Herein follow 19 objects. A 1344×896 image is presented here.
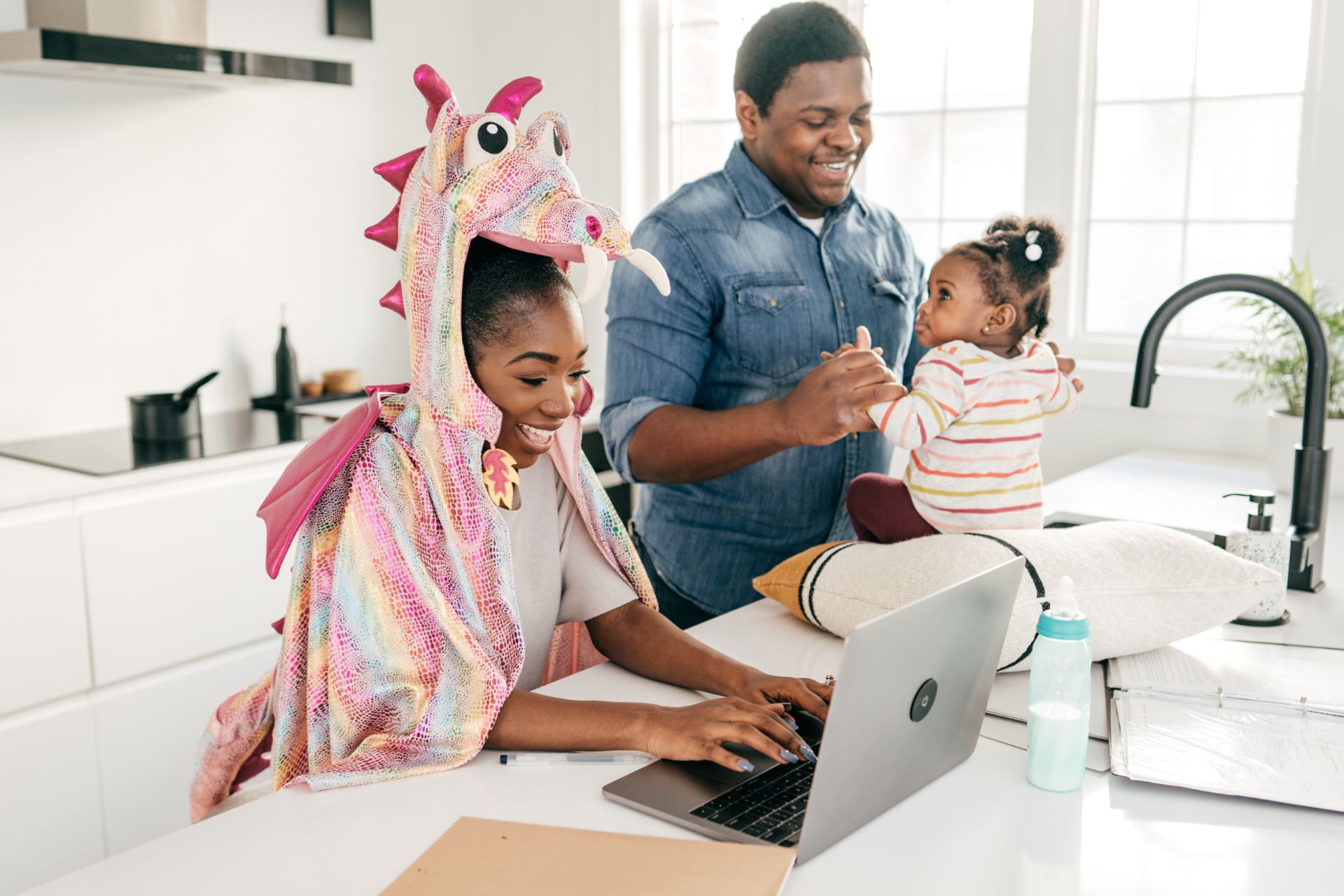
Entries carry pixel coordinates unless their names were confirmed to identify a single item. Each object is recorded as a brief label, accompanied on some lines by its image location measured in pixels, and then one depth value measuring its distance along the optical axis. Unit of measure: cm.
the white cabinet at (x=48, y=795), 219
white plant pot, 212
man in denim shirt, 168
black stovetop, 241
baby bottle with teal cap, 102
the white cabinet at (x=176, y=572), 231
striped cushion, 126
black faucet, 142
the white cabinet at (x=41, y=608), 216
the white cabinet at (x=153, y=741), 236
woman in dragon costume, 108
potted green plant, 215
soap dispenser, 152
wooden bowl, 321
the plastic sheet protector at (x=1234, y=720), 104
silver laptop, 90
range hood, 227
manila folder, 87
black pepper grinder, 308
